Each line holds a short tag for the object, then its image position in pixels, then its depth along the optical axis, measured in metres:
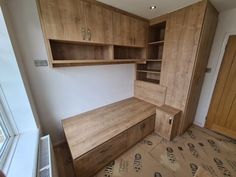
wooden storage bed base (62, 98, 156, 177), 1.32
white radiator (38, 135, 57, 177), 0.90
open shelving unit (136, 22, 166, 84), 2.36
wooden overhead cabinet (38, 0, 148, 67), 1.26
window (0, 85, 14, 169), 1.03
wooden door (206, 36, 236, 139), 1.90
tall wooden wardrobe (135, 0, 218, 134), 1.60
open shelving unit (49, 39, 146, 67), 1.55
